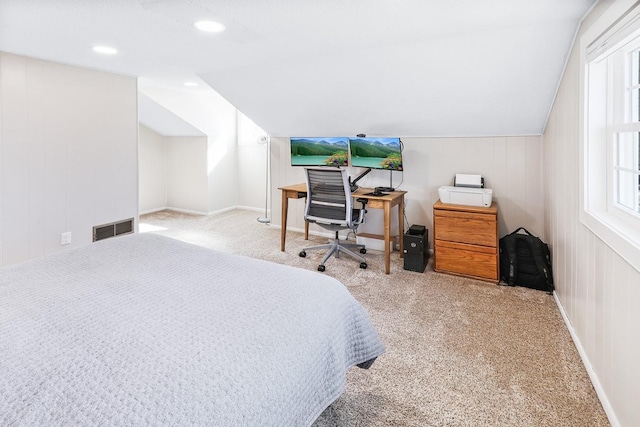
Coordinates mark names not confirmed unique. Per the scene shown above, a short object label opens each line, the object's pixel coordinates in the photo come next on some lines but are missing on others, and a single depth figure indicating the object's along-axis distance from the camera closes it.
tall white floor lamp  5.78
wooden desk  3.48
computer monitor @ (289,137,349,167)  4.26
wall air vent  3.68
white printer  3.38
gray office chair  3.54
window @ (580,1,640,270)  1.64
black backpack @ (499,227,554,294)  3.04
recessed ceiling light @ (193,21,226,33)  2.26
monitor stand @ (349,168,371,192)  4.00
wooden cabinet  3.24
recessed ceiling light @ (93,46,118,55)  2.83
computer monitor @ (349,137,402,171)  3.74
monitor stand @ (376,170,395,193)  3.96
